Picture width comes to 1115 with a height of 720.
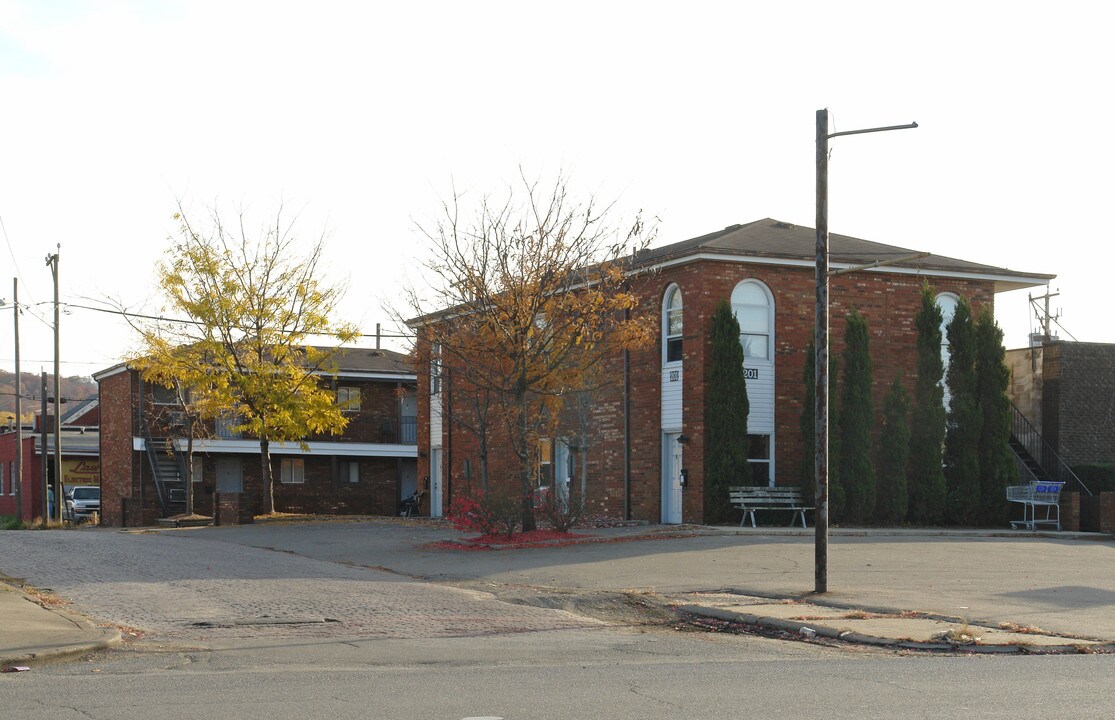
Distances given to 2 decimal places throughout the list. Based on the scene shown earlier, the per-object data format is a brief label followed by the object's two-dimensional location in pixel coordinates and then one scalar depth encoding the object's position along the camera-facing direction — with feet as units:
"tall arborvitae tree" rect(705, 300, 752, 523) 95.71
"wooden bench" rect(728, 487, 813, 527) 94.43
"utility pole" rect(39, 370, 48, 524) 148.97
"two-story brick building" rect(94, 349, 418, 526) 156.66
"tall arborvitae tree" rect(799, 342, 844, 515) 95.14
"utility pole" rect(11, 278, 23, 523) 158.51
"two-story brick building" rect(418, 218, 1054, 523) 98.32
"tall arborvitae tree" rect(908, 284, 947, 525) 99.86
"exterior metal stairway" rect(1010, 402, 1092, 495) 108.06
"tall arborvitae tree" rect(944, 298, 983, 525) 100.99
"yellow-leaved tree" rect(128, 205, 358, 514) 118.32
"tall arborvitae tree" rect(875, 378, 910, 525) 98.48
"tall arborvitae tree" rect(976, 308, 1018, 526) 101.86
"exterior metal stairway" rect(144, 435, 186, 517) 154.30
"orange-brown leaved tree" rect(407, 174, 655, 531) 82.02
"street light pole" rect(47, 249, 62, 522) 141.90
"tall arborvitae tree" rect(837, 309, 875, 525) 97.09
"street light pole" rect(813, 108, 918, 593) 55.31
